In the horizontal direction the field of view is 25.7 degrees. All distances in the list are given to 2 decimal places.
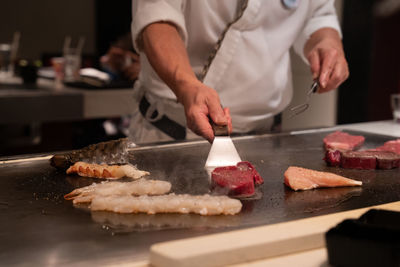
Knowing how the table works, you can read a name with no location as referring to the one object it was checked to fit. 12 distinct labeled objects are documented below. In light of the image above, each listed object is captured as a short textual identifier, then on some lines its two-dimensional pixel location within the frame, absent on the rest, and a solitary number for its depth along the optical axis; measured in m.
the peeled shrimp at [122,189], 1.07
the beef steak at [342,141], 1.36
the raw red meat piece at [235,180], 1.09
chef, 1.41
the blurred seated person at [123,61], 4.64
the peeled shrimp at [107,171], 1.18
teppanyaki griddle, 0.91
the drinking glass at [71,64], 4.86
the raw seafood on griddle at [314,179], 1.13
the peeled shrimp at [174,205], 1.01
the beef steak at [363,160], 1.25
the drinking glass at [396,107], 1.74
